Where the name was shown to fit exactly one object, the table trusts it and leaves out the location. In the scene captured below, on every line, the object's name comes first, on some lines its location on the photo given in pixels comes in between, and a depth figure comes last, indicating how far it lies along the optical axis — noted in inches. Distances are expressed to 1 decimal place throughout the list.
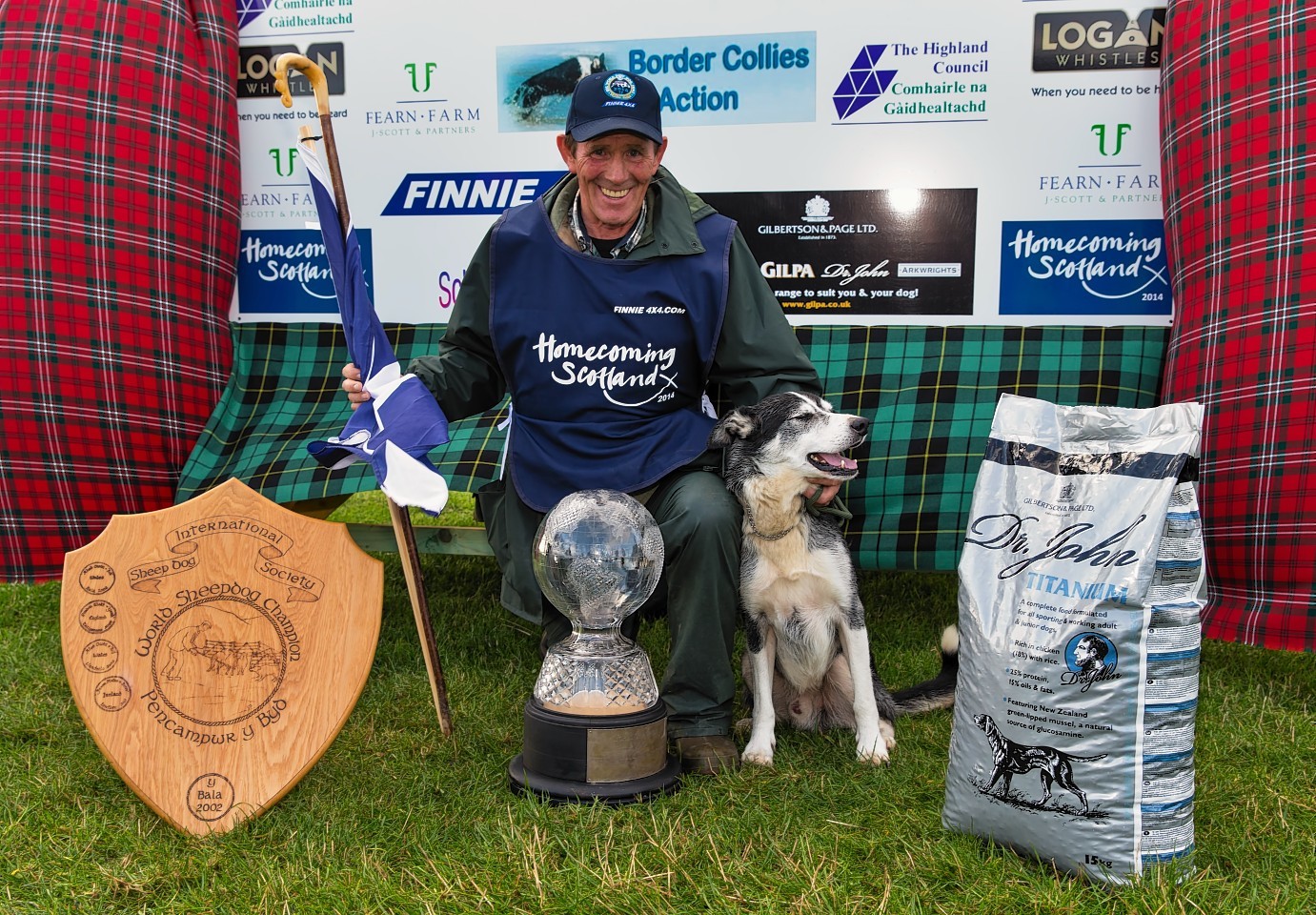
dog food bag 75.5
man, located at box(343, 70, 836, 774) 112.1
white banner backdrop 137.9
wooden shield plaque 91.1
